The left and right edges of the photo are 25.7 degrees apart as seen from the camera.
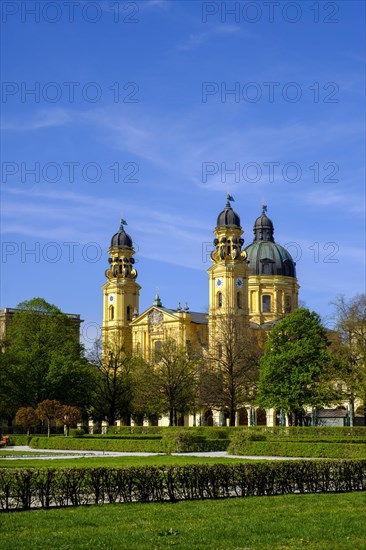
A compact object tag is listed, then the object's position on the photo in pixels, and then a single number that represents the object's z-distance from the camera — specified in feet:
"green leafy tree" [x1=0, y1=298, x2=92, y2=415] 214.90
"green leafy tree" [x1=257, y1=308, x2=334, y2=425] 193.88
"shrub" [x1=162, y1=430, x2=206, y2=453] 144.15
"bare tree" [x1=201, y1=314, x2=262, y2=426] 229.45
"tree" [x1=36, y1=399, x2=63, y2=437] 182.91
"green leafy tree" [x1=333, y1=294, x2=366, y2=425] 182.19
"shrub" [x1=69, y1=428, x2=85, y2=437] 200.54
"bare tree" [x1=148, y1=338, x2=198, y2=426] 241.55
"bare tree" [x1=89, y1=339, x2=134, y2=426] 249.75
